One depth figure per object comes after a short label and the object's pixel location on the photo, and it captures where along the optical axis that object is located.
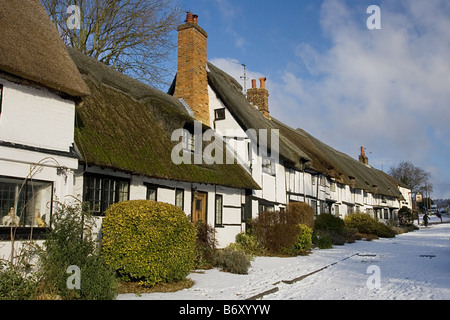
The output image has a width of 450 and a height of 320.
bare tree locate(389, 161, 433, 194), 85.97
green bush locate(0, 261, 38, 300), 6.10
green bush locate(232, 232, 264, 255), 14.90
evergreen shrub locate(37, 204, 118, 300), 6.77
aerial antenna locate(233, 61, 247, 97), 26.62
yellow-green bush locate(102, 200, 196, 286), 8.10
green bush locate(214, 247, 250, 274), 10.55
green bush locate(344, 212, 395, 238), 27.70
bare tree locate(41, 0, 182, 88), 19.31
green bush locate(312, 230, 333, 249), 18.57
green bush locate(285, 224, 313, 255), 15.45
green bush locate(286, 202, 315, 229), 17.28
